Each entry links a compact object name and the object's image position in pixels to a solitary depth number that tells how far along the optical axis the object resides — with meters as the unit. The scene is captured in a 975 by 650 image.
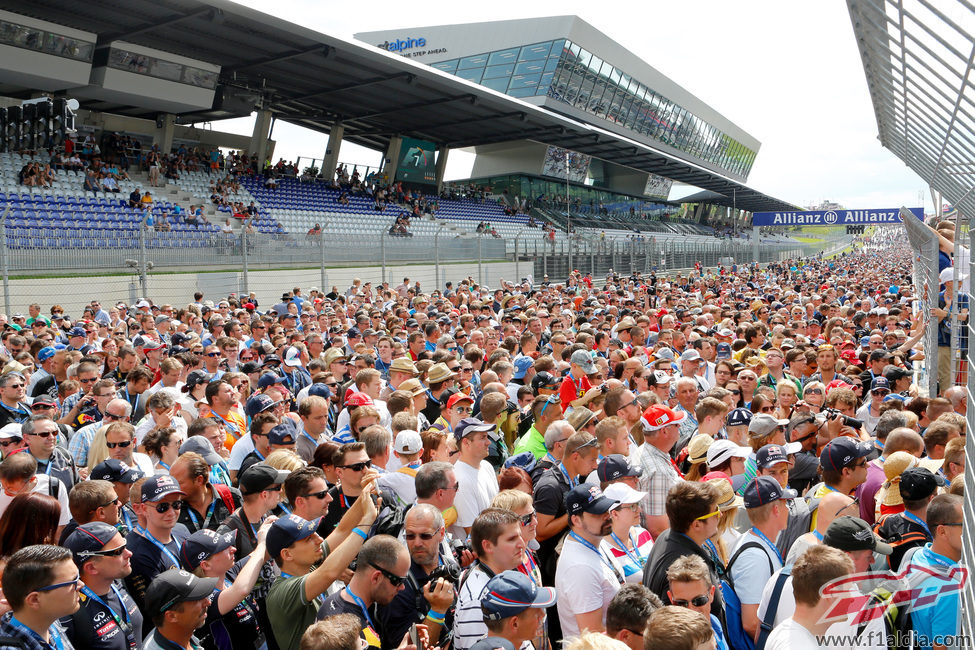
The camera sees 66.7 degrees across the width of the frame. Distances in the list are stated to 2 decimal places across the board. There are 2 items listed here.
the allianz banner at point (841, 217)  53.95
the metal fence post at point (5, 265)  14.86
